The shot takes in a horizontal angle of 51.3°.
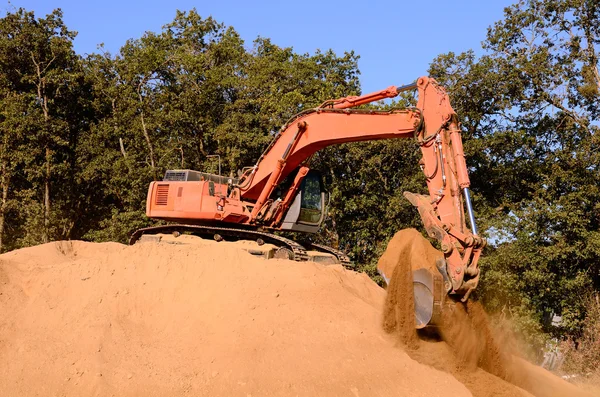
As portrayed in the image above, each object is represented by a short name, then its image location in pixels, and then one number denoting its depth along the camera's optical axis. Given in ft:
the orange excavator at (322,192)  26.91
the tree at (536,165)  55.67
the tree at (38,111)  76.54
